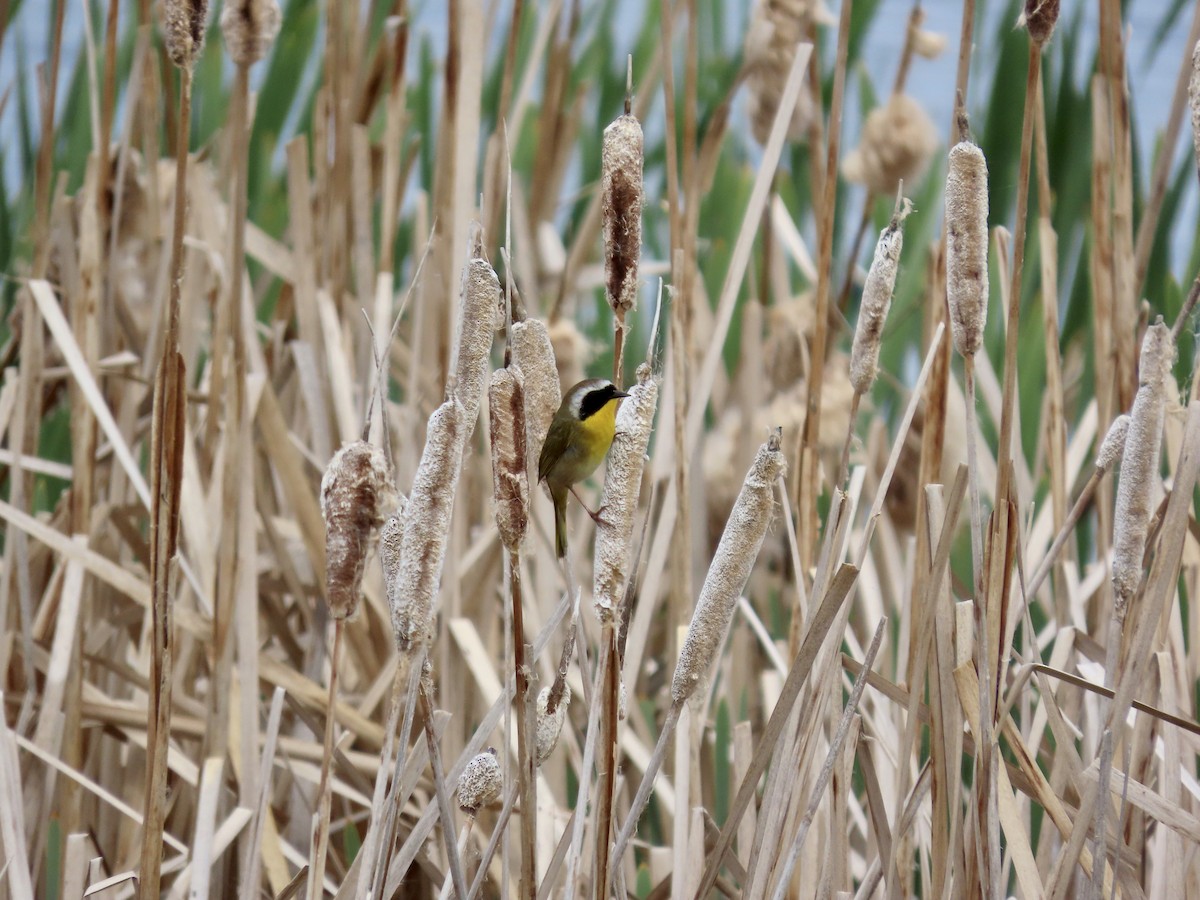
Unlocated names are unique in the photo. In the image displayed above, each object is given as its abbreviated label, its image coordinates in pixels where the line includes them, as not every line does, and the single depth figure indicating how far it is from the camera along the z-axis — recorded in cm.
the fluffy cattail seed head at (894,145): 2040
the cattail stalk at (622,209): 1231
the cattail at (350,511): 1225
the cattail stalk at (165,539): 1242
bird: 1265
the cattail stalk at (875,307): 1243
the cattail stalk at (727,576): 1229
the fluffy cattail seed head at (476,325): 1230
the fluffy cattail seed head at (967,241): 1234
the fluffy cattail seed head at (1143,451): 1236
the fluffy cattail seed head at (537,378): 1234
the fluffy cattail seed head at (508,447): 1225
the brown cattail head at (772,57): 1880
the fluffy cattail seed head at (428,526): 1226
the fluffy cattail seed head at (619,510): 1230
